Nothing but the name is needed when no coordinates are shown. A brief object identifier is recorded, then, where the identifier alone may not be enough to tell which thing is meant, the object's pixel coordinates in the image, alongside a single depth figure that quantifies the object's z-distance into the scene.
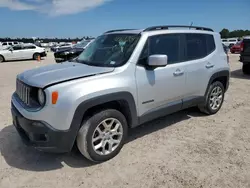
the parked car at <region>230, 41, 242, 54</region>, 23.14
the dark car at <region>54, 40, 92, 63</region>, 12.49
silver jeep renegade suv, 2.75
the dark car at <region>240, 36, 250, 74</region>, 9.05
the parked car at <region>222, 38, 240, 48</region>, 32.14
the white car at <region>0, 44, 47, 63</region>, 19.08
